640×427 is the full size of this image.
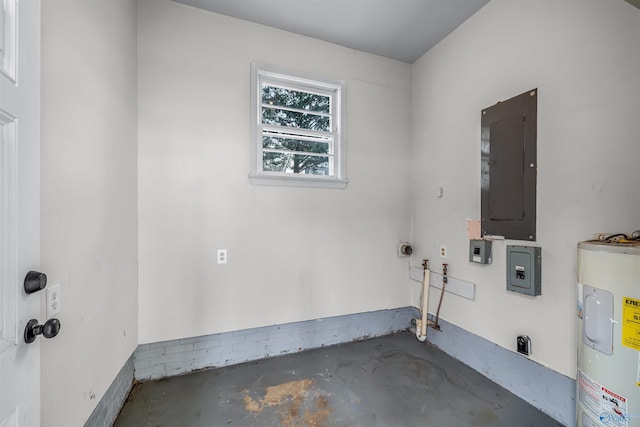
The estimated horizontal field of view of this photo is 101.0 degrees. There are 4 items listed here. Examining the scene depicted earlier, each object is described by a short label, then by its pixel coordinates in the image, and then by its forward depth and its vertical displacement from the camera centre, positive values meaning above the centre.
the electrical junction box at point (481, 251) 2.07 -0.31
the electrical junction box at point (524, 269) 1.74 -0.38
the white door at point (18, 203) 0.72 +0.02
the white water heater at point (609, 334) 1.09 -0.54
